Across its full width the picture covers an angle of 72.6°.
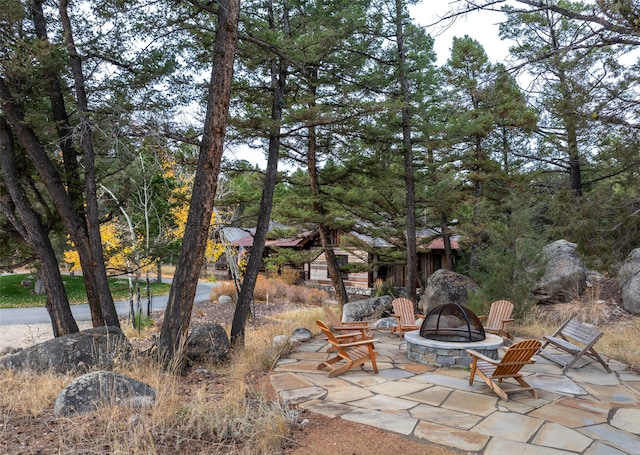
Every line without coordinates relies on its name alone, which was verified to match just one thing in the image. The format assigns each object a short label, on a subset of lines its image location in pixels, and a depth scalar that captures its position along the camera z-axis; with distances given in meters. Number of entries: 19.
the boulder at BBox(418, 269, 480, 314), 12.84
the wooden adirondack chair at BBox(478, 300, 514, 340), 8.03
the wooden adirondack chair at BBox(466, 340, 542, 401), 5.09
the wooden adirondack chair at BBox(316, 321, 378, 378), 6.02
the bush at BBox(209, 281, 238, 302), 20.44
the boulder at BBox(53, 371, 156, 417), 4.32
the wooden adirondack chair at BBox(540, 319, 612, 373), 6.20
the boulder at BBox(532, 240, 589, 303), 12.91
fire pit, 6.61
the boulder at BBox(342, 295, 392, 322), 12.80
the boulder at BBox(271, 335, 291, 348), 7.48
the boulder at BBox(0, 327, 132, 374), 6.19
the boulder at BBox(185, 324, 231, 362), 7.00
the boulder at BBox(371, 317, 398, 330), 10.18
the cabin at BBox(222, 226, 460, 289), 14.41
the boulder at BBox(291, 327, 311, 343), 8.53
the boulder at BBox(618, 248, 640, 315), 11.78
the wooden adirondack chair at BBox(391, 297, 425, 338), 8.83
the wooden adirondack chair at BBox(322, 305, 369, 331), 7.65
